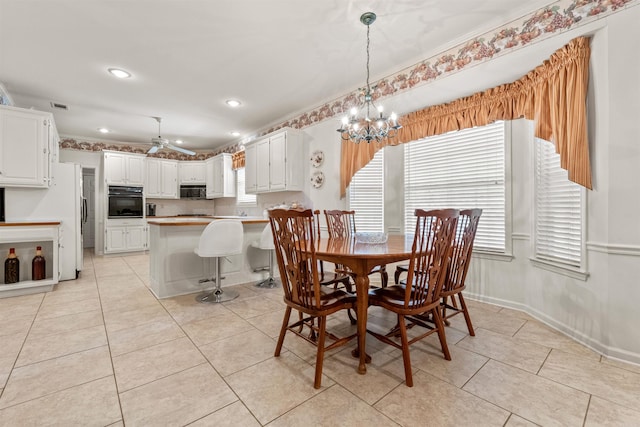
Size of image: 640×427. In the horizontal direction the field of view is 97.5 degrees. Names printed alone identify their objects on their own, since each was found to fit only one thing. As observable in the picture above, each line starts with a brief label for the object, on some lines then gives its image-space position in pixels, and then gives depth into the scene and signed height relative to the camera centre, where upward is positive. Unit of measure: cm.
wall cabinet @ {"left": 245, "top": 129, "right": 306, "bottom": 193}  454 +87
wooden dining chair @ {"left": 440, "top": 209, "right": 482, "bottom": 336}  210 -34
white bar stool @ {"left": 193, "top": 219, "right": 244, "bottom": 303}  299 -32
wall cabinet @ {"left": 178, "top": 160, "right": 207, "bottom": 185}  721 +106
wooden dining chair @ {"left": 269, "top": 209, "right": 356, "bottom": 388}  169 -39
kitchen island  326 -61
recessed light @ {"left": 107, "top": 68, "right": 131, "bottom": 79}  334 +170
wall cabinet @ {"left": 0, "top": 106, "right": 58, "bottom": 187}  341 +83
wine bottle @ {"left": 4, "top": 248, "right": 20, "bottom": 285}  330 -65
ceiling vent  431 +170
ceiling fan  486 +121
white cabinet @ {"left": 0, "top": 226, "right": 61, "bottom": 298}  325 -43
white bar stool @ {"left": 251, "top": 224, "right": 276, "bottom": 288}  360 -43
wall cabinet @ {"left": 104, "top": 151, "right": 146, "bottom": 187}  616 +102
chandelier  243 +79
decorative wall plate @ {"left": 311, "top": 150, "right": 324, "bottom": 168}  440 +87
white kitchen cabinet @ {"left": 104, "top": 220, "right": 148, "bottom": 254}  605 -51
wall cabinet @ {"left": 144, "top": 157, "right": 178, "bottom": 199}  675 +85
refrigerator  367 +9
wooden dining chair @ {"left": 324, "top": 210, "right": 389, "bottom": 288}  323 -12
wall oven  614 +25
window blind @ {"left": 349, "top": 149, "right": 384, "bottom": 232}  393 +25
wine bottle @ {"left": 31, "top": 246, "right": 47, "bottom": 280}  344 -65
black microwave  721 +54
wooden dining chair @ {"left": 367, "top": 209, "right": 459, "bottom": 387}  167 -41
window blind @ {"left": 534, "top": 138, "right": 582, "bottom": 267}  231 +1
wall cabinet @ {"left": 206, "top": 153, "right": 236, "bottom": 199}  650 +86
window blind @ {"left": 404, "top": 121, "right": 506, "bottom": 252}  301 +43
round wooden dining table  174 -32
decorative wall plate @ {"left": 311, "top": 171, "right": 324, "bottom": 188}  442 +54
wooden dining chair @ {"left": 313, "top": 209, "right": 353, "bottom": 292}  249 -62
